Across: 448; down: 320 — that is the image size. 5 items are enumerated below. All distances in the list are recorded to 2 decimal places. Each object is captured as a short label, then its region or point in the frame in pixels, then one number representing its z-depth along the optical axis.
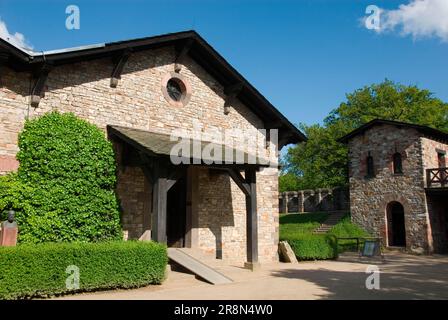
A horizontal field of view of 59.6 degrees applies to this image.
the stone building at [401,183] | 19.39
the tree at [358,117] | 29.80
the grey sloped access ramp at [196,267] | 9.06
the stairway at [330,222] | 23.45
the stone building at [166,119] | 9.15
